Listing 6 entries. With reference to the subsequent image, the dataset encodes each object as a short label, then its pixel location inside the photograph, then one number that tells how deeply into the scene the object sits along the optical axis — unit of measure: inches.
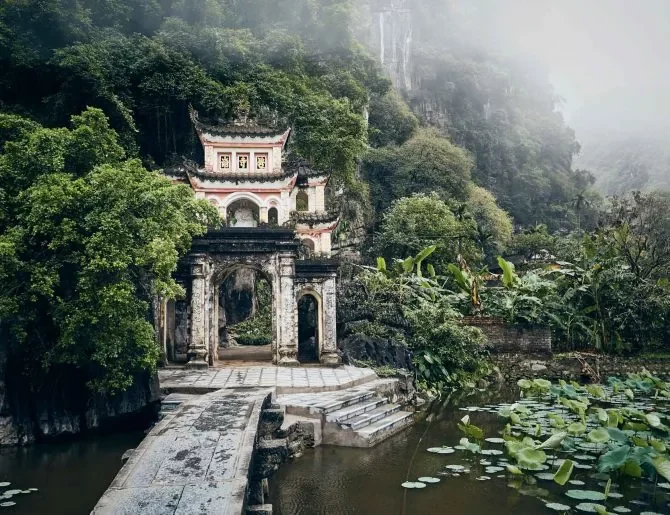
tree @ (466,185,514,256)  1605.6
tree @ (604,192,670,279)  911.7
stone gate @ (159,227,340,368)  605.9
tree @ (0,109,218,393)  359.3
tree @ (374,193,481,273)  1130.0
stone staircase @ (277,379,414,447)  388.5
